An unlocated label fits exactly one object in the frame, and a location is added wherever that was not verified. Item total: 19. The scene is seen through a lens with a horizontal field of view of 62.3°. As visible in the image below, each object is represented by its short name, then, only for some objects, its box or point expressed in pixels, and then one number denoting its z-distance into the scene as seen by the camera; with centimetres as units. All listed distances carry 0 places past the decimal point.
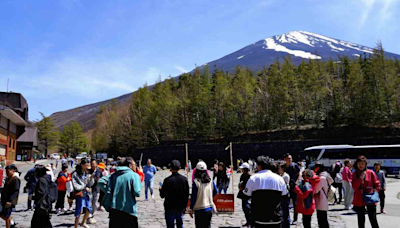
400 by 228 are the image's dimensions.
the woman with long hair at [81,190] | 764
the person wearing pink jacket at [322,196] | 636
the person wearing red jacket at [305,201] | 629
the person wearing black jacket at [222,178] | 1144
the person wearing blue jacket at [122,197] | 509
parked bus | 2775
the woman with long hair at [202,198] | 567
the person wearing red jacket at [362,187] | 614
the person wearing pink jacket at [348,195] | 1094
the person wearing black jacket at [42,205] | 617
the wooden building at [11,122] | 4459
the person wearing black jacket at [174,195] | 573
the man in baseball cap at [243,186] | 753
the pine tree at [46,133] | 8419
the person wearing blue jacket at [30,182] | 1053
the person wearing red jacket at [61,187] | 1038
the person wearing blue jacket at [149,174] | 1306
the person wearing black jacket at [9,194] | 721
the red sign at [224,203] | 889
